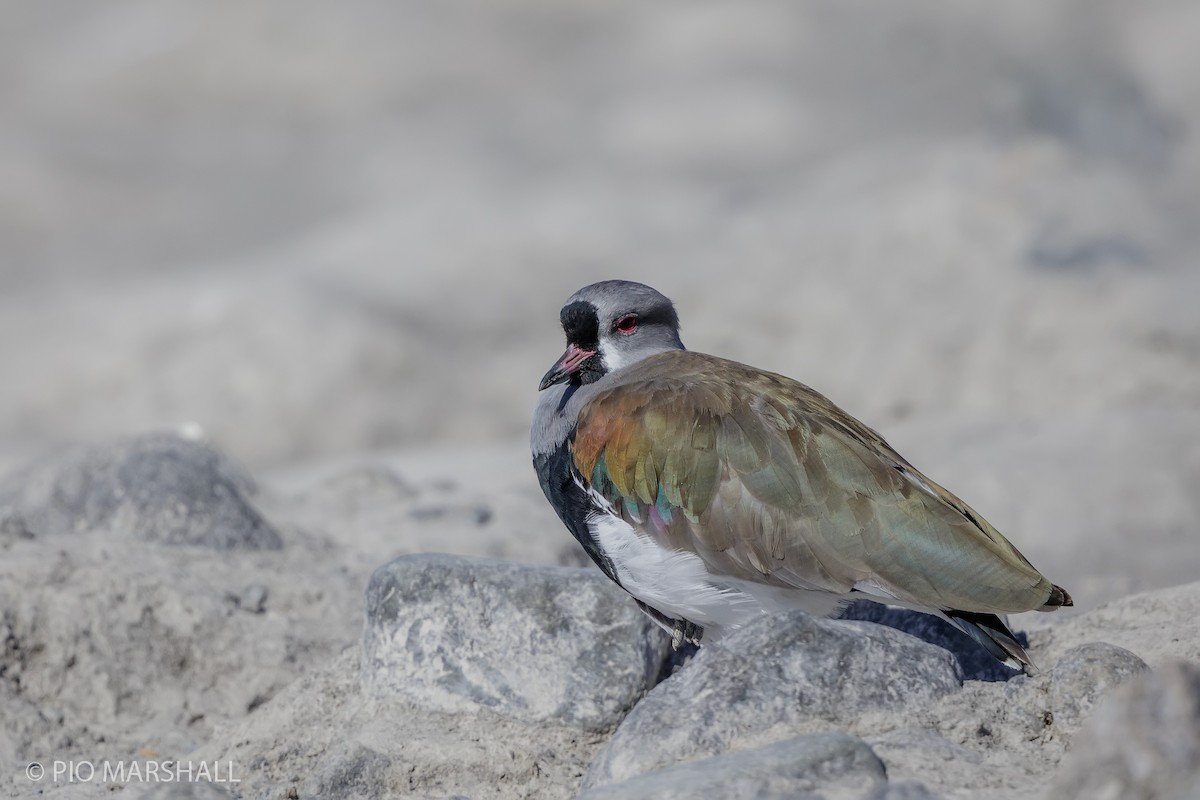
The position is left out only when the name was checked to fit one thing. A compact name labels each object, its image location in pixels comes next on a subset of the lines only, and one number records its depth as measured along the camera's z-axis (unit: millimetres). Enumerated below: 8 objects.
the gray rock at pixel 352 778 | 8920
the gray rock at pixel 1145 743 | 5348
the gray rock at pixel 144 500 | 13523
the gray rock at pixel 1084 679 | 7910
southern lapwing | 8570
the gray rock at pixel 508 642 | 9586
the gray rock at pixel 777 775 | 6676
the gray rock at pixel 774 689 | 7781
